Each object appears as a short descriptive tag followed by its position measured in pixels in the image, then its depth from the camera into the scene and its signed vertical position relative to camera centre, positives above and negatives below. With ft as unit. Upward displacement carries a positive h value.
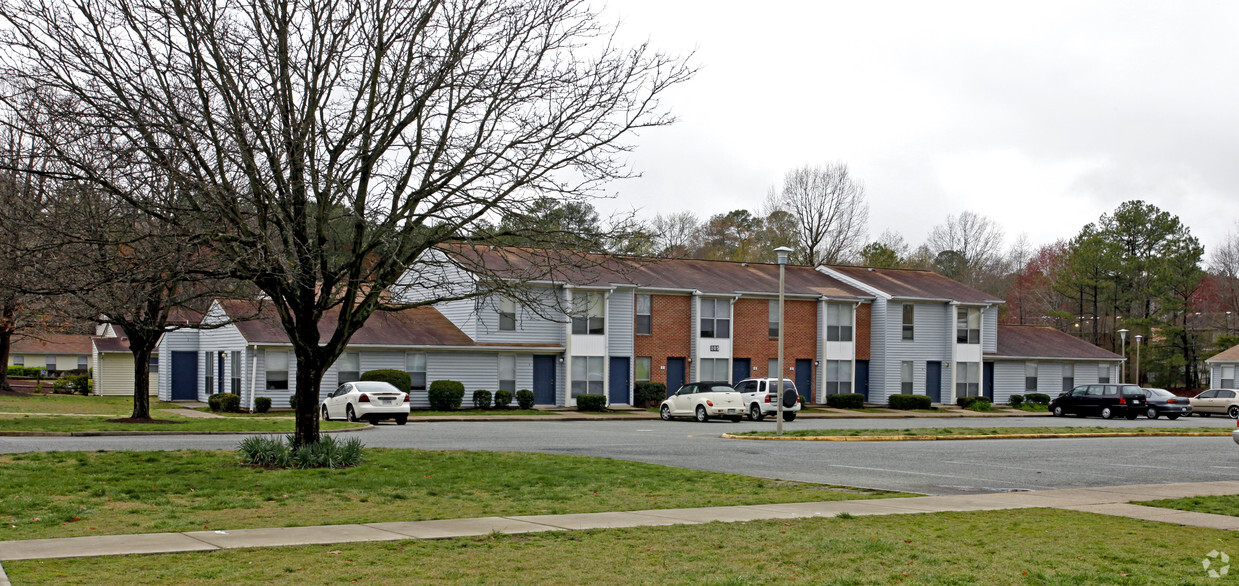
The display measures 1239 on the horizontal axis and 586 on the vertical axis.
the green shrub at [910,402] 173.68 -8.61
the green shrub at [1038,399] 192.13 -8.79
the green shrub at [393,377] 135.95 -4.44
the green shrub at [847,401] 169.68 -8.36
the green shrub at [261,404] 131.64 -7.50
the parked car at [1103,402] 158.51 -7.75
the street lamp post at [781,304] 93.57 +3.46
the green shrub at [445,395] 140.77 -6.74
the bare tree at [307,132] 50.72 +9.70
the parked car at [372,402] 110.83 -6.05
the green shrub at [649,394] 158.92 -7.13
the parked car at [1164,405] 158.10 -7.90
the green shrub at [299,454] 56.34 -5.73
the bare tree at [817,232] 245.24 +24.14
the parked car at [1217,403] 182.70 -8.84
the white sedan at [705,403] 128.77 -6.88
